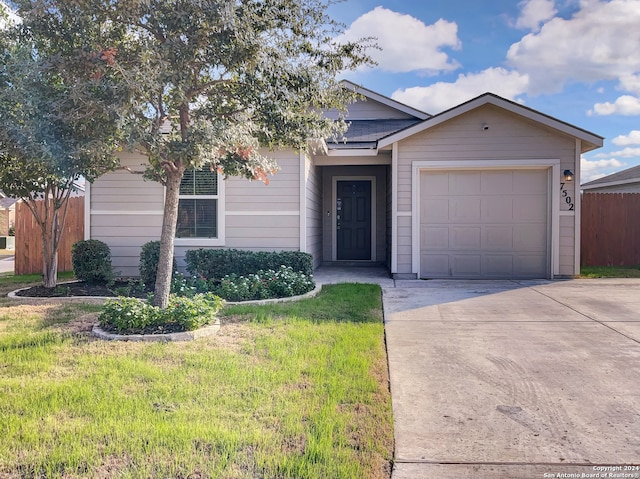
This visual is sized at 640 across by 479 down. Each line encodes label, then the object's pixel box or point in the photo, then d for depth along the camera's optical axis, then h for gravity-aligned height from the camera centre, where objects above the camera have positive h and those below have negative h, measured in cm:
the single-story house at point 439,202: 886 +60
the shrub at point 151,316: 469 -92
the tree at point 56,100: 445 +133
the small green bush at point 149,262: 791 -55
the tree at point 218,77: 442 +169
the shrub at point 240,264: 807 -59
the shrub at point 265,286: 666 -84
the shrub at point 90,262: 791 -56
